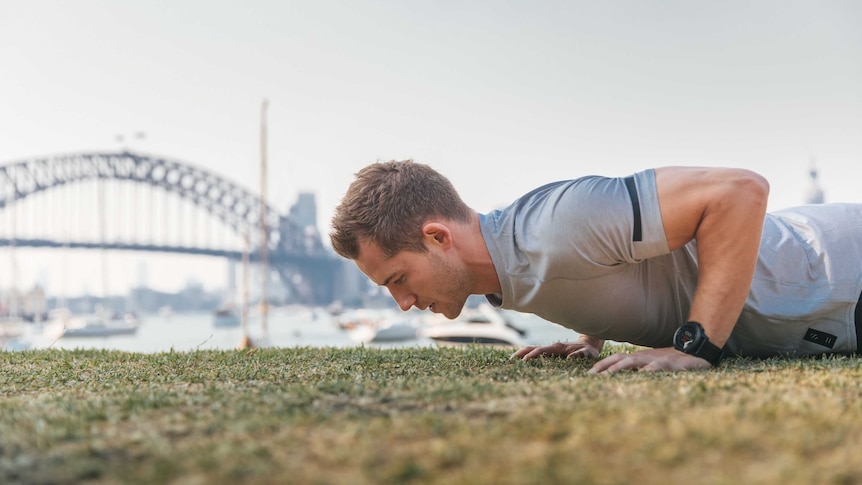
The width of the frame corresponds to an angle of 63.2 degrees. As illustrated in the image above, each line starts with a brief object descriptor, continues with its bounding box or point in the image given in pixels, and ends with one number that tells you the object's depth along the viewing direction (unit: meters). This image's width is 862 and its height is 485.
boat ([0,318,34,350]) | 36.91
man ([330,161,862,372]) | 2.63
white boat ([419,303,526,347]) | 28.30
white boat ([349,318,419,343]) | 40.78
